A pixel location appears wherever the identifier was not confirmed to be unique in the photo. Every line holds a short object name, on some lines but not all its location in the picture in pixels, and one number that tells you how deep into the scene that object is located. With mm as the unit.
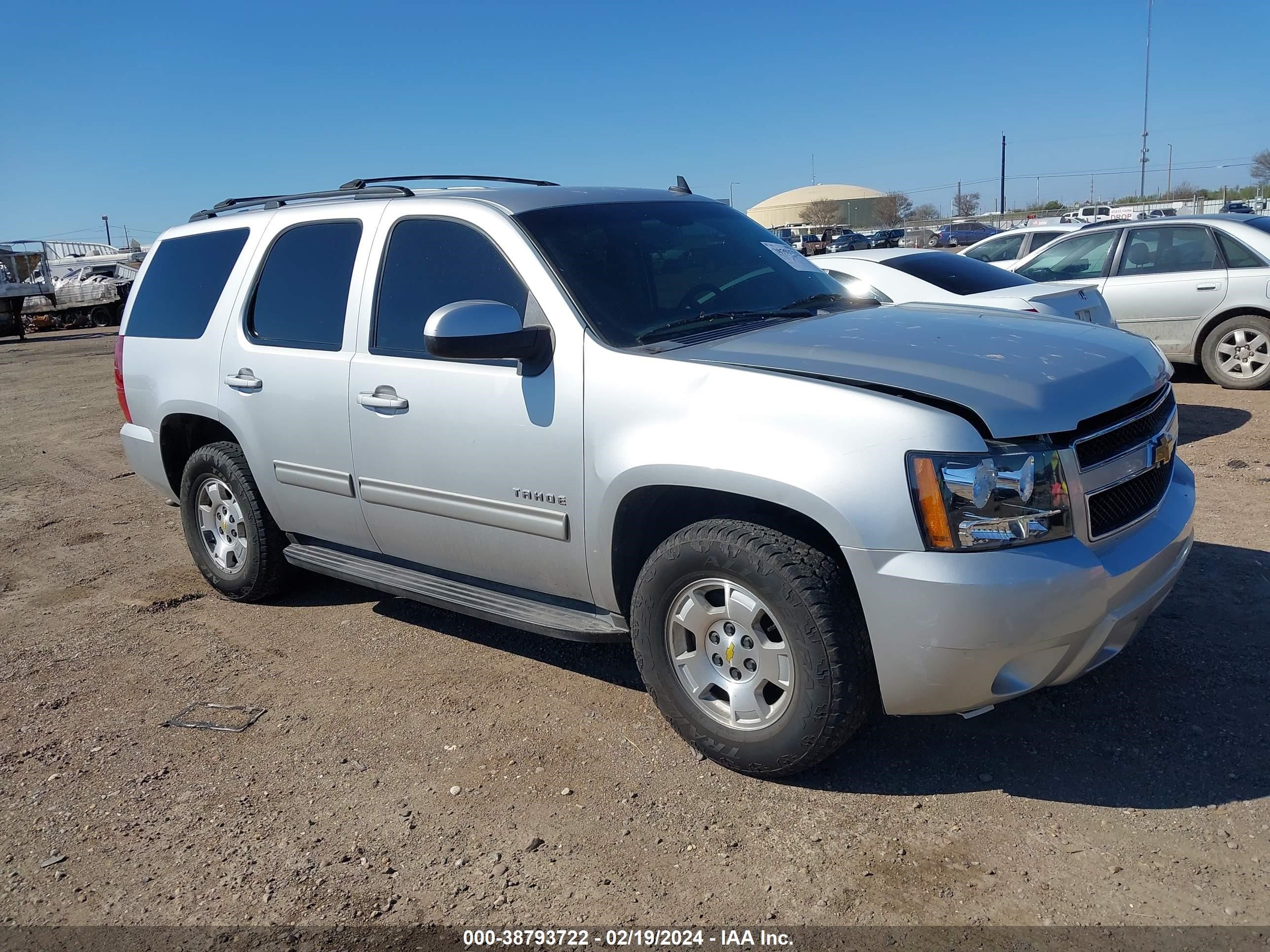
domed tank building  97312
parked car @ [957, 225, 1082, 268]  12930
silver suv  2844
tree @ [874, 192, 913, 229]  83000
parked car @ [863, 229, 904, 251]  43269
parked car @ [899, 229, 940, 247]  46028
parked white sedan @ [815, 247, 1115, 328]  7016
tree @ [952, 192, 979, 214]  78750
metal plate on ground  3980
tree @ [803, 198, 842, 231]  94188
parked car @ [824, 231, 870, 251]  41750
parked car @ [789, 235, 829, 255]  36919
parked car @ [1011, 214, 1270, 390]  8945
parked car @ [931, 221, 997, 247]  41531
